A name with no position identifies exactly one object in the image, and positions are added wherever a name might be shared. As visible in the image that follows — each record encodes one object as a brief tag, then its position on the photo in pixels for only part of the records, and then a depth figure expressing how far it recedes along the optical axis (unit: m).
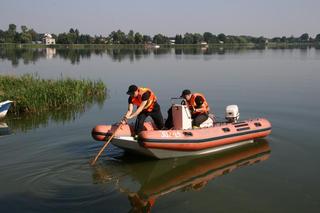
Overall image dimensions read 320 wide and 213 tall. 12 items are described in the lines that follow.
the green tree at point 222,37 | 151.86
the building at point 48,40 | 132.75
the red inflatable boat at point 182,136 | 8.68
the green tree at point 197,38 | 137.55
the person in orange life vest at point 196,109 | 9.84
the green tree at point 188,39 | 140.50
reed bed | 13.98
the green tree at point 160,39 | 140.95
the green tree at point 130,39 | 124.88
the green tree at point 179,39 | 140.62
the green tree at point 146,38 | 125.69
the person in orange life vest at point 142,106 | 8.94
